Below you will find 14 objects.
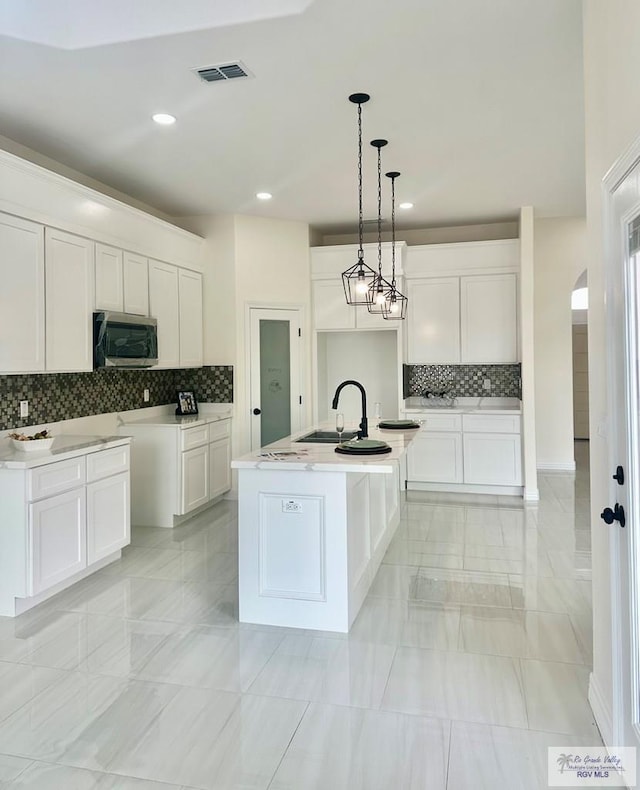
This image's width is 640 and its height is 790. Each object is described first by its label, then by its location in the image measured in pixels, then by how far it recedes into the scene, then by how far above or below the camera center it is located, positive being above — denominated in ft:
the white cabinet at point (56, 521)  10.58 -2.57
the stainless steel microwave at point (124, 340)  13.70 +1.41
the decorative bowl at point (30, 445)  11.43 -1.00
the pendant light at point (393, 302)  13.96 +2.87
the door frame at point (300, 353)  19.52 +1.41
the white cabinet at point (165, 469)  16.02 -2.15
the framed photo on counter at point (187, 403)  18.76 -0.30
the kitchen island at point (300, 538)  9.74 -2.58
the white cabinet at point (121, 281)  14.02 +3.00
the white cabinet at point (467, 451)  19.19 -2.09
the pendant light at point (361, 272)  10.94 +2.52
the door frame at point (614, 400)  6.19 -0.13
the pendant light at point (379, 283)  13.07 +2.58
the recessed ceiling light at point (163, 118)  11.74 +5.83
